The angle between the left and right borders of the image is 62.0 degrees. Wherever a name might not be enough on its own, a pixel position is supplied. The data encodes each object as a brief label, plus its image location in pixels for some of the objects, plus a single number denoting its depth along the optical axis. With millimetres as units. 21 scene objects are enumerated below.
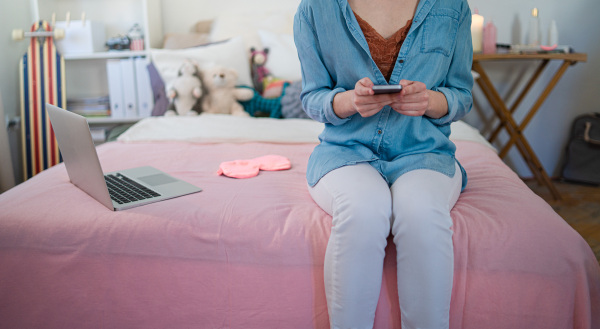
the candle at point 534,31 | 2588
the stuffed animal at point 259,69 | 2543
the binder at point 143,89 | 2676
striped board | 2637
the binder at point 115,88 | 2672
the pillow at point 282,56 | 2527
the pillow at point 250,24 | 2732
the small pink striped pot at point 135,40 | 2770
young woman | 940
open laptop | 1148
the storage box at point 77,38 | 2691
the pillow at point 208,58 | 2459
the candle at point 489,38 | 2566
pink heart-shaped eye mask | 1477
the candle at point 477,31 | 2523
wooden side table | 2416
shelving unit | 2834
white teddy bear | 2369
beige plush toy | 2395
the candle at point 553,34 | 2582
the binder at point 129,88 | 2670
